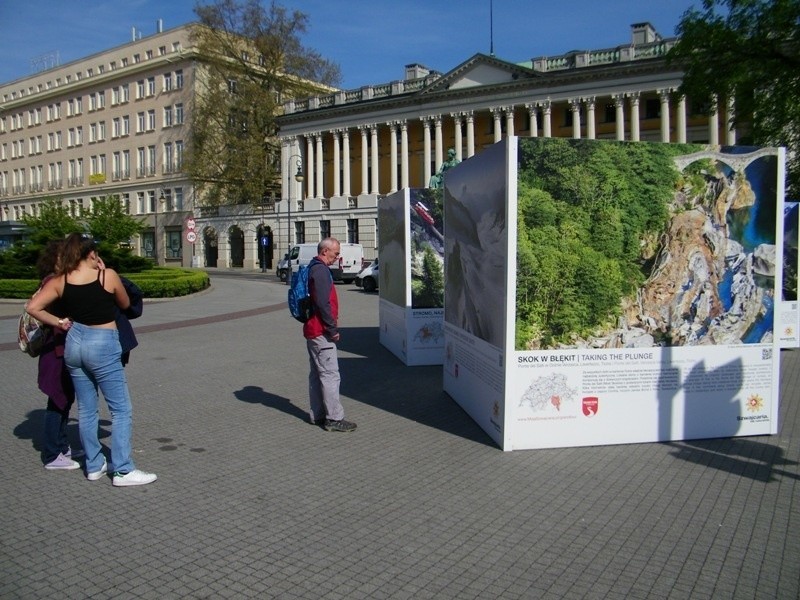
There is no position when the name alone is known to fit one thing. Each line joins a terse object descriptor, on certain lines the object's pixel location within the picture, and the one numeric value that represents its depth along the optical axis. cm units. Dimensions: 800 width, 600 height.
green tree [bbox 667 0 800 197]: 1869
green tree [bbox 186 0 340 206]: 6250
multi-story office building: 7000
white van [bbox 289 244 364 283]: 4019
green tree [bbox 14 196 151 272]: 2808
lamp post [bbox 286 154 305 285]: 6426
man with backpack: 724
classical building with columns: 5034
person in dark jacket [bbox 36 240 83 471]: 561
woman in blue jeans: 529
